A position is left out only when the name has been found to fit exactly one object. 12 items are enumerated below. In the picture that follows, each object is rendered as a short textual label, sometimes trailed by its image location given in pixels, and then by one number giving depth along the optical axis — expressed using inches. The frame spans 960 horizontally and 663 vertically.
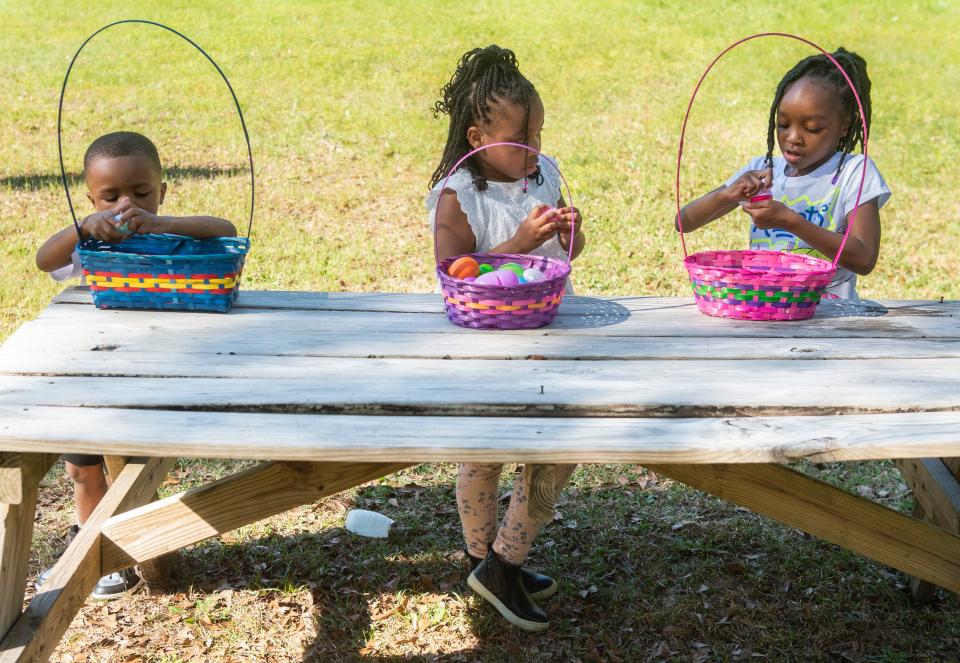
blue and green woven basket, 94.7
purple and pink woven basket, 91.0
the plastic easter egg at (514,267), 97.9
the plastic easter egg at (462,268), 97.6
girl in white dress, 105.4
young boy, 97.3
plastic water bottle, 131.1
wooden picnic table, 68.2
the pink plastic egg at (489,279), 92.7
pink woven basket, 95.7
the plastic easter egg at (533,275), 95.1
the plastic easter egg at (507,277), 93.1
